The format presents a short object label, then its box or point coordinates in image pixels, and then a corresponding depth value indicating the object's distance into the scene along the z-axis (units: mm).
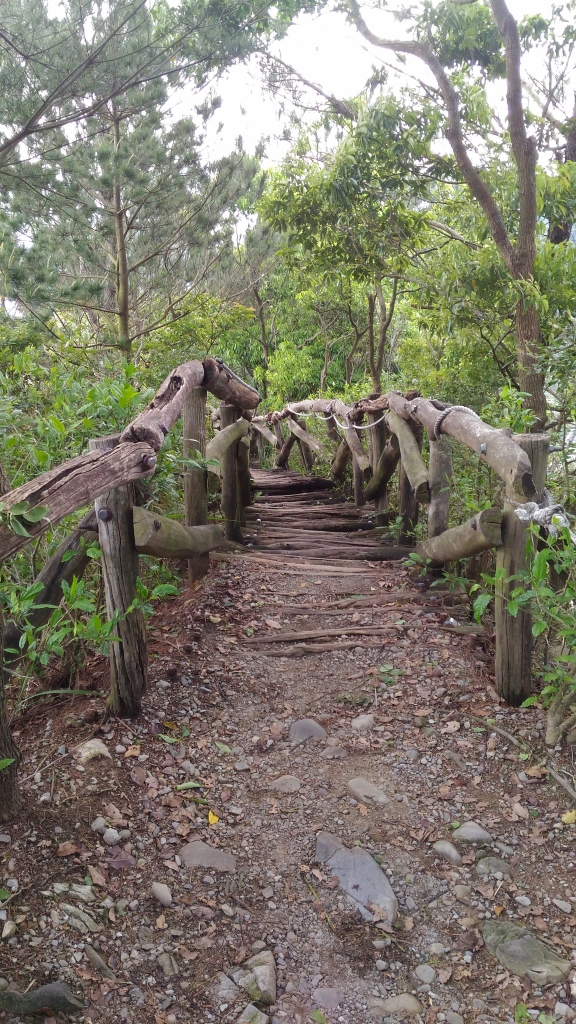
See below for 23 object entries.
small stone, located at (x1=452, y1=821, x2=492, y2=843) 2223
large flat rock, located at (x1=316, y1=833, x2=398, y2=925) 1967
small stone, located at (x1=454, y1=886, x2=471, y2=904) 2010
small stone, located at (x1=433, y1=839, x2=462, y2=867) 2148
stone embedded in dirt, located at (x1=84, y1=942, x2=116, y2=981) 1632
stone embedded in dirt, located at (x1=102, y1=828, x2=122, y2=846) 2025
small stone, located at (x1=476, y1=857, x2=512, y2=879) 2096
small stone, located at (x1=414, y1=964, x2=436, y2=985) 1771
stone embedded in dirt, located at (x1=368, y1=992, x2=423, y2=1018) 1686
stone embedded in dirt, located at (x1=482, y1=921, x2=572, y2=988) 1747
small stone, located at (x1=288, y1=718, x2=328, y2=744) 2803
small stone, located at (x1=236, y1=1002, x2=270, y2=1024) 1624
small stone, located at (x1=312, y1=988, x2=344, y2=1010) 1696
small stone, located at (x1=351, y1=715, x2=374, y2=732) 2873
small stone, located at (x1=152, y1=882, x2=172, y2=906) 1901
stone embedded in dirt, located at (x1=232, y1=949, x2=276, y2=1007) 1688
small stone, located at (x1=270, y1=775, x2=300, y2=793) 2482
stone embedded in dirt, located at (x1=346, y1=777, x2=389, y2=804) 2433
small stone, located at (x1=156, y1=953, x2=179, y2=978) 1702
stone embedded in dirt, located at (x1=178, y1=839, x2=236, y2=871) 2074
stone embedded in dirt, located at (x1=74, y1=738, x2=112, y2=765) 2312
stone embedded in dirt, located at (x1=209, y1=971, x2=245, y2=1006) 1665
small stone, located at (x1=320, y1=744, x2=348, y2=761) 2689
